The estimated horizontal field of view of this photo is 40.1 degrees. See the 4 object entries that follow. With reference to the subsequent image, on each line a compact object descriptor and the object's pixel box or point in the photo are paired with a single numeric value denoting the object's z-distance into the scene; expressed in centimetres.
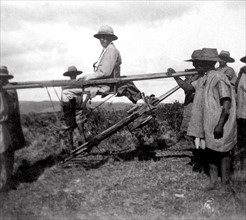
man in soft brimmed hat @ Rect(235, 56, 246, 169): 670
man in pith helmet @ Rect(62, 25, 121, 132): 653
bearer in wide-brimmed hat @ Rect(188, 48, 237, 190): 520
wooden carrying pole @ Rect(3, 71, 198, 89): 612
